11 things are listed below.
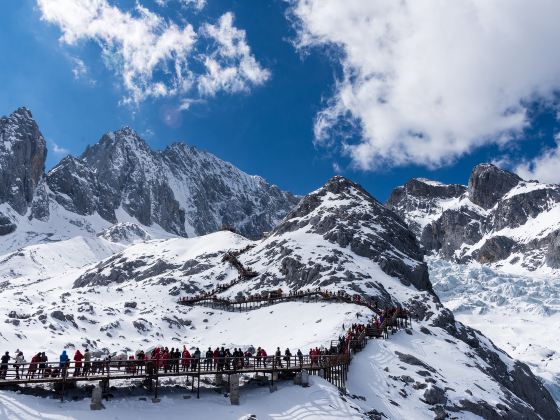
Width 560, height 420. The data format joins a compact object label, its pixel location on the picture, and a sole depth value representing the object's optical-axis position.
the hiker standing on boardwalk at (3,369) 28.85
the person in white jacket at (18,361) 28.87
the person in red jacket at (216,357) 34.63
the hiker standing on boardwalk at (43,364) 29.58
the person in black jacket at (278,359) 36.72
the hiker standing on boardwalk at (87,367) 30.45
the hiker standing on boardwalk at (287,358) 37.03
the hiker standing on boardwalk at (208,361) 34.57
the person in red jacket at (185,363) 33.22
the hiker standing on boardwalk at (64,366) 29.38
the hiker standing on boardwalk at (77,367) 30.21
